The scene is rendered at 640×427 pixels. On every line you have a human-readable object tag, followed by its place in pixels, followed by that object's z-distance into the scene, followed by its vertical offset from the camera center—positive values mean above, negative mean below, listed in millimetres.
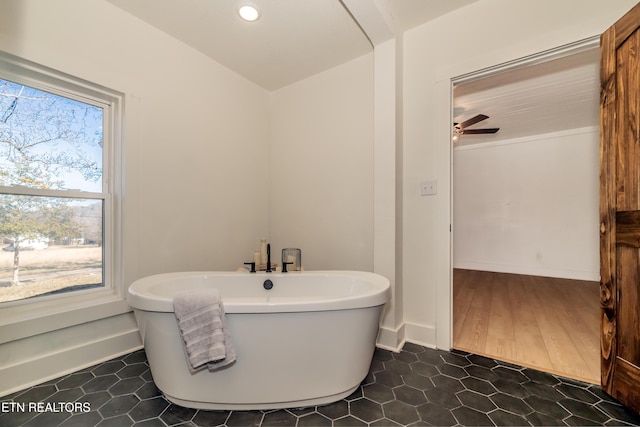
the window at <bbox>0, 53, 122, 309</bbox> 1532 +194
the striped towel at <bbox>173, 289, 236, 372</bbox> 1210 -536
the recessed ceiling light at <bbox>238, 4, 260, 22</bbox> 1817 +1405
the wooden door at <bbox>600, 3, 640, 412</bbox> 1289 +27
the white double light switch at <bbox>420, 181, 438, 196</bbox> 1953 +199
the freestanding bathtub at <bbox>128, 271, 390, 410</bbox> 1270 -670
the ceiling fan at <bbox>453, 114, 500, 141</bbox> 2997 +1031
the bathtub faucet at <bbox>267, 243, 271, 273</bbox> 2031 -374
